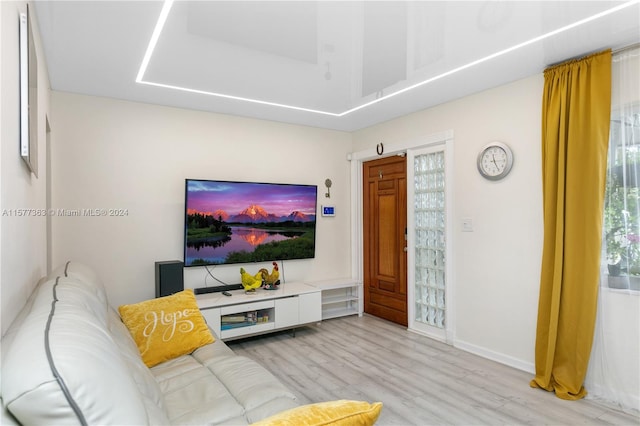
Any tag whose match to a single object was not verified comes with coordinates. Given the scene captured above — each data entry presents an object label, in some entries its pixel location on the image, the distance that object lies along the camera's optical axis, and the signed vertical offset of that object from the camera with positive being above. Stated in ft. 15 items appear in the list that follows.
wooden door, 14.93 -1.20
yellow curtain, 8.75 -0.11
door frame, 12.66 -0.02
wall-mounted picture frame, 4.83 +1.70
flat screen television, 12.92 -0.43
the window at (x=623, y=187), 8.43 +0.56
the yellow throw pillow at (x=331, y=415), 2.71 -1.59
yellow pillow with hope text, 7.49 -2.52
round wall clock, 10.93 +1.55
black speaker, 11.64 -2.16
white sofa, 2.53 -1.40
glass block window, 13.32 -1.05
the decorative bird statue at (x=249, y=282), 13.25 -2.61
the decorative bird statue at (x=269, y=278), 13.99 -2.60
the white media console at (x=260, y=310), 12.17 -3.55
